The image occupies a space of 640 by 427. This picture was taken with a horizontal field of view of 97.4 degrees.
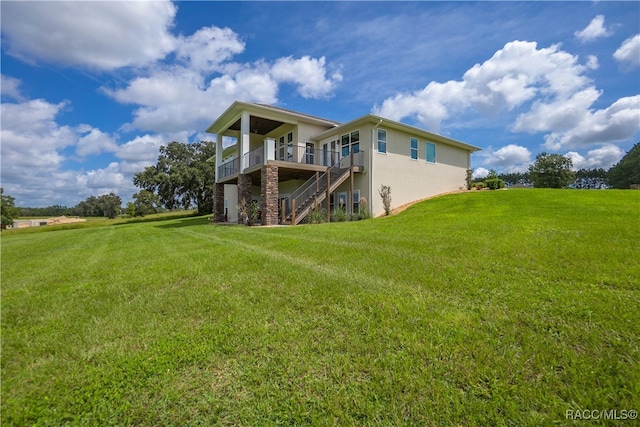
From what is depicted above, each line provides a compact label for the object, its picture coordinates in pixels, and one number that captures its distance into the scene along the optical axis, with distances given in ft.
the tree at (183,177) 133.69
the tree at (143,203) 131.03
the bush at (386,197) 50.78
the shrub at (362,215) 49.21
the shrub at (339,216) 48.16
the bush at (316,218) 46.75
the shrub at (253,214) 50.39
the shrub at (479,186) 72.90
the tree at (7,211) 128.98
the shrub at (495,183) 67.93
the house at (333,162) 49.34
